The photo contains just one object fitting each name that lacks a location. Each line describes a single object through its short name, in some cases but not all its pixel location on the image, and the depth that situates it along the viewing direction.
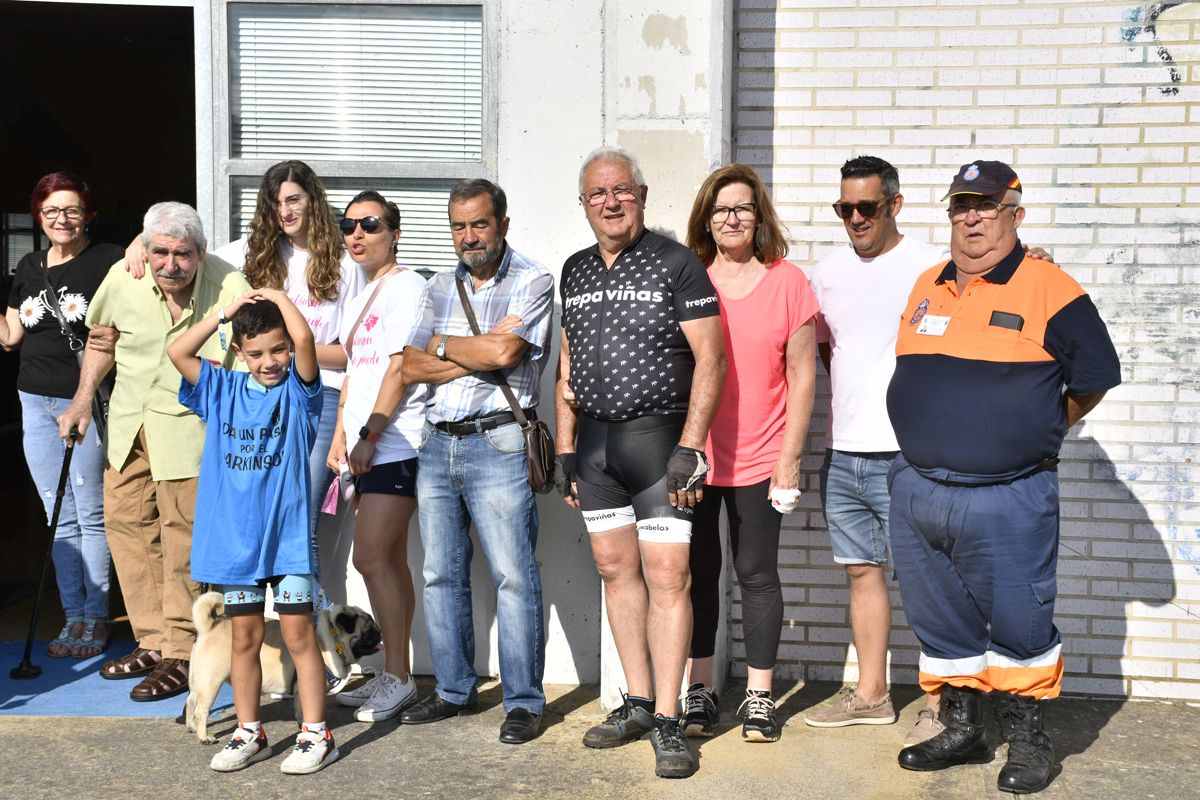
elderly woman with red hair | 5.66
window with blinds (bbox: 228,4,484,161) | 5.50
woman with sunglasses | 4.86
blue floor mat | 4.96
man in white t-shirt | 4.60
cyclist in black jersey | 4.31
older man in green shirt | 4.99
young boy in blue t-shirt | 4.32
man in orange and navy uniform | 4.00
